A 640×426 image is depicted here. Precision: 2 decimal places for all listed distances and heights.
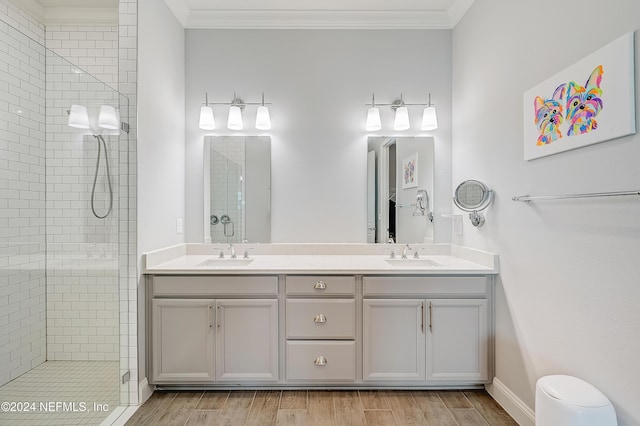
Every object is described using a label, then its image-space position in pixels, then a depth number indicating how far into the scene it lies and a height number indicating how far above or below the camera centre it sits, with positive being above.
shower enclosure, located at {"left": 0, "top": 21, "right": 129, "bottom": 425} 1.68 -0.16
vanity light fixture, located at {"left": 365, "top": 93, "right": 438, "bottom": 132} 2.72 +0.80
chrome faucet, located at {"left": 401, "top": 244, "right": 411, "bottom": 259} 2.67 -0.31
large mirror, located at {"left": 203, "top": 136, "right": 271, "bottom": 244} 2.79 +0.19
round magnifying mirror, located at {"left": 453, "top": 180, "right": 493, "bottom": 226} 2.20 +0.11
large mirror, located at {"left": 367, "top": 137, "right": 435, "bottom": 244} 2.80 +0.20
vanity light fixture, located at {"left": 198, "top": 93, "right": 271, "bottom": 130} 2.69 +0.79
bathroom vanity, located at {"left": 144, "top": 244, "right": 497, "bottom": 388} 2.15 -0.75
